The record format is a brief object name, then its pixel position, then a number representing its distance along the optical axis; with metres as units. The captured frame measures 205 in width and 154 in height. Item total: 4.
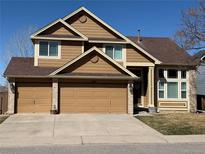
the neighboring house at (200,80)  16.85
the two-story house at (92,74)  14.07
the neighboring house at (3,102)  15.09
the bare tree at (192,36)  15.59
